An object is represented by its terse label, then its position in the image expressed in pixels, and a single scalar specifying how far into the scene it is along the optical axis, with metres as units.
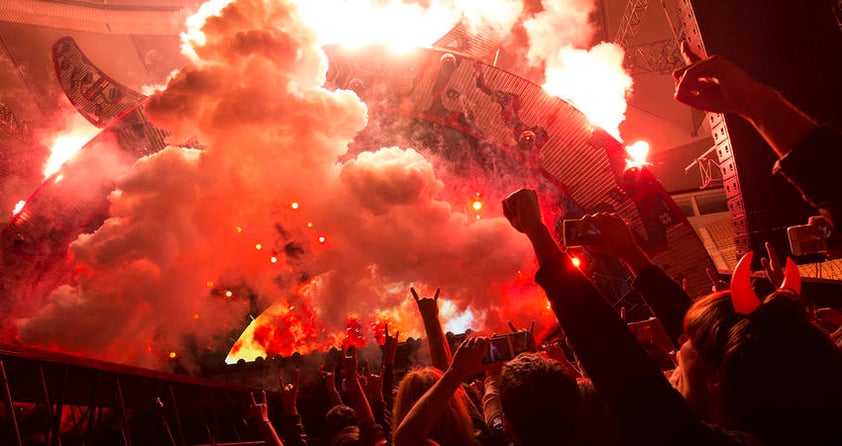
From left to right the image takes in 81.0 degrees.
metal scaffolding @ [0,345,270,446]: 2.81
